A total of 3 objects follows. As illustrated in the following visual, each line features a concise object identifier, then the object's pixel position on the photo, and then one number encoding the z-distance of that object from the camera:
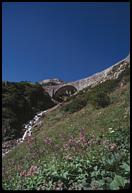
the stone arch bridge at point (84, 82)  16.82
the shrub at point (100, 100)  10.47
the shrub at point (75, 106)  12.43
